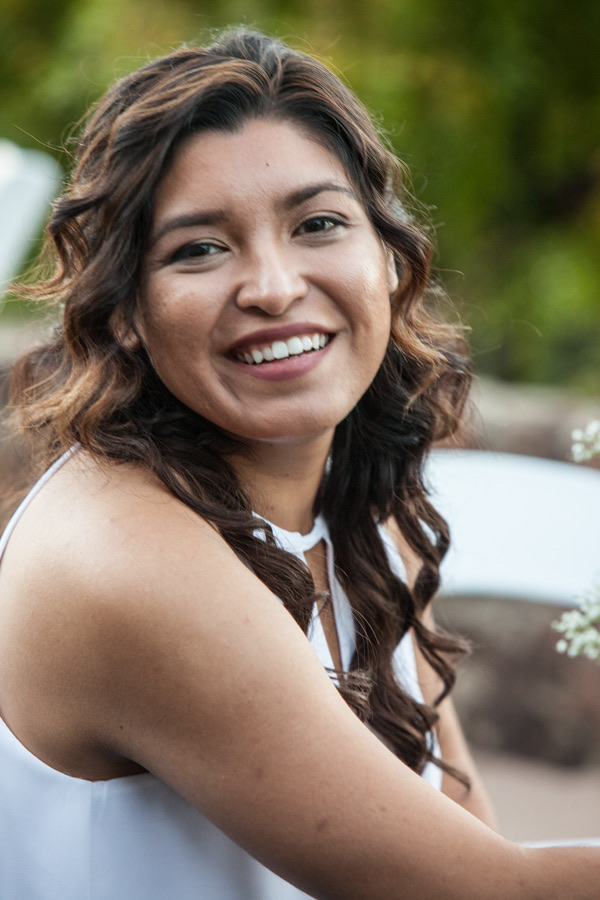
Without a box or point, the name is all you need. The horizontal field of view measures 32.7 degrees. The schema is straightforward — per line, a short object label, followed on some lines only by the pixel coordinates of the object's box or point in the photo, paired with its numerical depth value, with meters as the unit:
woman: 1.51
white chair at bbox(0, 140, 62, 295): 4.86
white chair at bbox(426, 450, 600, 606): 3.30
